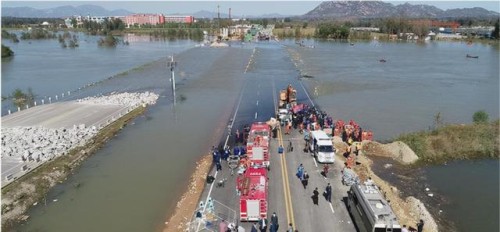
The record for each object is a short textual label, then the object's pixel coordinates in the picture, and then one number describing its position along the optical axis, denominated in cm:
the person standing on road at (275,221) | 1940
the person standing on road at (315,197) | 2235
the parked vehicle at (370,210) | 1733
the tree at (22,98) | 5281
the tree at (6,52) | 10412
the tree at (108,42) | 14600
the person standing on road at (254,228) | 1907
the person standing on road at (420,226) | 1968
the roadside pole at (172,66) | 5533
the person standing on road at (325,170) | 2606
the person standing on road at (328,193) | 2269
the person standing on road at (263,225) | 1944
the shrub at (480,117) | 4056
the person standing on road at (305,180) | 2437
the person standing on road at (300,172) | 2565
